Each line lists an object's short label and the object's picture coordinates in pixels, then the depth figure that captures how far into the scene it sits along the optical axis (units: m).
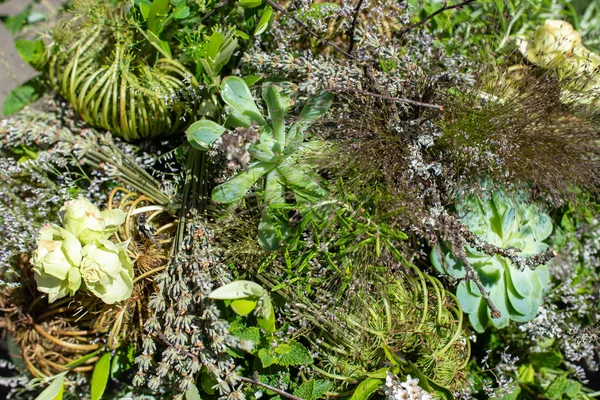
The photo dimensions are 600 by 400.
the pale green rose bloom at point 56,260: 0.83
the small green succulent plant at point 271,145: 0.87
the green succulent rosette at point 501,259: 0.96
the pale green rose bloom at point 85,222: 0.85
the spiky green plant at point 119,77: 1.00
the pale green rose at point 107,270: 0.83
